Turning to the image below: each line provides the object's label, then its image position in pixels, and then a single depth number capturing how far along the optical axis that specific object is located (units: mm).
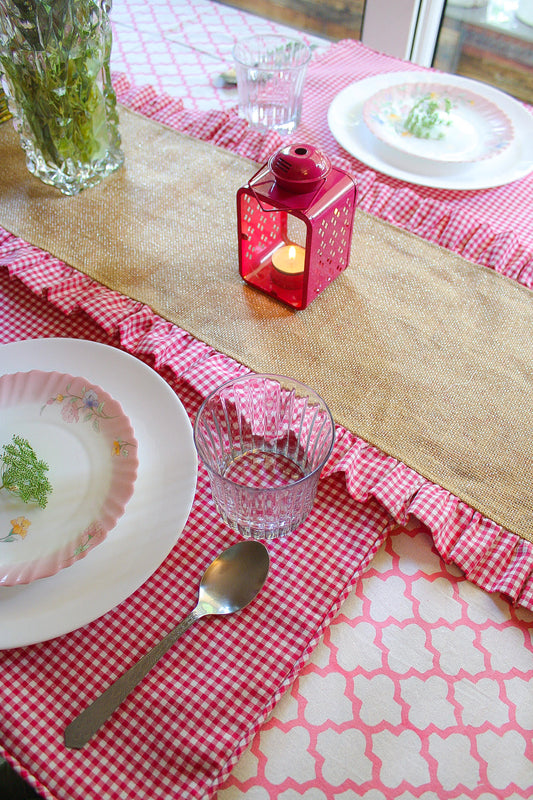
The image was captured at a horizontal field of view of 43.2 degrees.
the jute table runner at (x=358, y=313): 791
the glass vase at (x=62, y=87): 880
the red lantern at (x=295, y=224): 825
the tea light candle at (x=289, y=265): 935
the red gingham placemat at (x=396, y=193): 1018
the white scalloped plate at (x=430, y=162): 1120
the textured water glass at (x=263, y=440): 700
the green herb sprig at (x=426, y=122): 1171
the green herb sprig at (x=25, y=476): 667
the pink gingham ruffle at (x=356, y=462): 698
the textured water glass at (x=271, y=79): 1188
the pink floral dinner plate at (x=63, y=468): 638
